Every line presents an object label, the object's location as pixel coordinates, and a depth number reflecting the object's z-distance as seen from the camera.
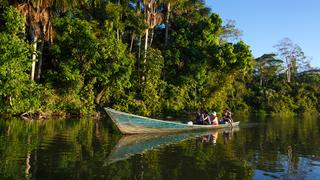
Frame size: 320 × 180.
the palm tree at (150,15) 41.69
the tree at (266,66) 78.62
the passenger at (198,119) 25.77
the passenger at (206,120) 25.84
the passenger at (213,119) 26.38
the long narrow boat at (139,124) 19.52
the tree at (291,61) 85.19
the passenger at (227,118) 28.88
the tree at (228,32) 60.66
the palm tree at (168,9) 43.16
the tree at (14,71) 25.80
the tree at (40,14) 30.27
